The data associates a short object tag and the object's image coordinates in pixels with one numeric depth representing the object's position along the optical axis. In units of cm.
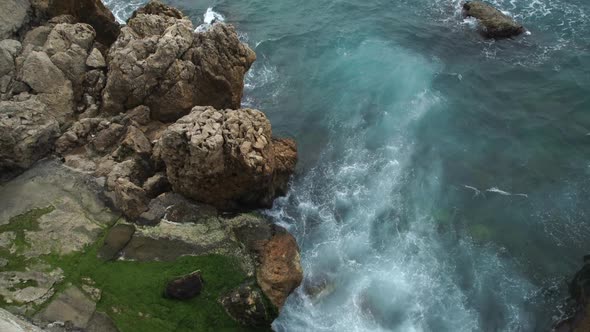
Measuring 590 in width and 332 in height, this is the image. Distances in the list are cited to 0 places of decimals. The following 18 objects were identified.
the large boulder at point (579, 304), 2433
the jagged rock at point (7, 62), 2967
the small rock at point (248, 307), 2358
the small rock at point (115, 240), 2459
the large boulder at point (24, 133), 2742
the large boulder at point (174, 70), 3077
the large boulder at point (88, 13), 3453
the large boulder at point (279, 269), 2433
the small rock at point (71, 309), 2172
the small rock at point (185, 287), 2356
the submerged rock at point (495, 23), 4316
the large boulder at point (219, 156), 2616
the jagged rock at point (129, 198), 2598
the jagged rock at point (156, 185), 2733
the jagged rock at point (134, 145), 2842
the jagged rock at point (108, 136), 2914
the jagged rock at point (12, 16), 3219
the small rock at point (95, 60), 3188
